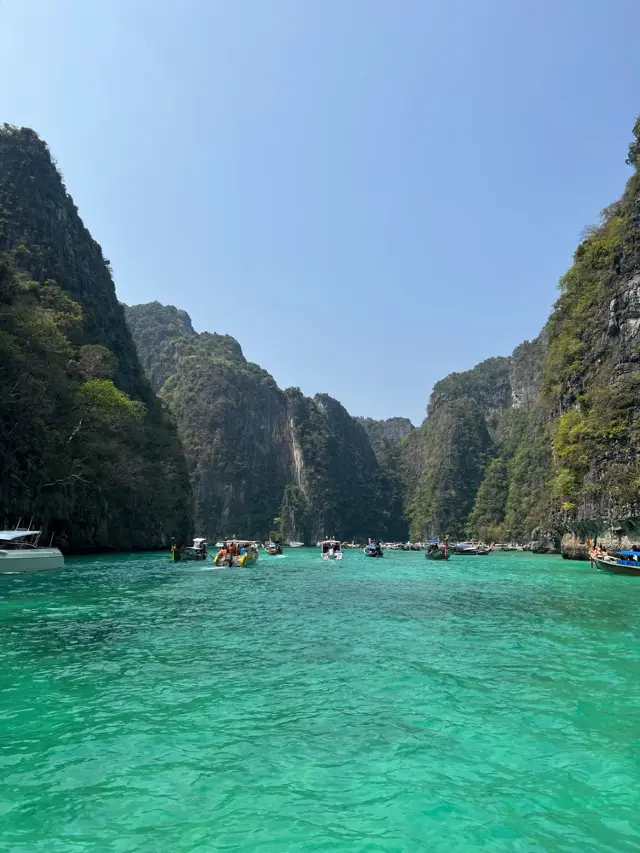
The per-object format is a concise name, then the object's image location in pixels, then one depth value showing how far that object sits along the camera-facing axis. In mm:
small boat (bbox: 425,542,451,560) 62594
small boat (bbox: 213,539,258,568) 43062
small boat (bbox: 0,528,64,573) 28297
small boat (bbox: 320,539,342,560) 63644
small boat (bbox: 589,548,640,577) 32406
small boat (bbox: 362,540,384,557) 69438
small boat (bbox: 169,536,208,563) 46650
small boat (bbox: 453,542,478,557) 85544
